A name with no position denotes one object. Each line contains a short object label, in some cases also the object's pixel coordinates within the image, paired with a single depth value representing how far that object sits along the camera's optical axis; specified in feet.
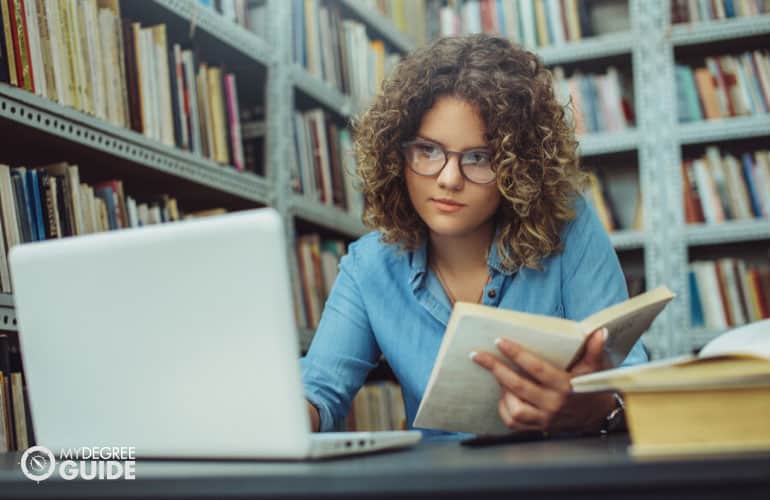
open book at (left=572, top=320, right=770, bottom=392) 1.96
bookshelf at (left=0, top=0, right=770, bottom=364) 6.30
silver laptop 2.01
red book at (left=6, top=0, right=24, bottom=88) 4.20
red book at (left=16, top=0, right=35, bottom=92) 4.28
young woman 3.99
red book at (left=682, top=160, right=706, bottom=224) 8.76
